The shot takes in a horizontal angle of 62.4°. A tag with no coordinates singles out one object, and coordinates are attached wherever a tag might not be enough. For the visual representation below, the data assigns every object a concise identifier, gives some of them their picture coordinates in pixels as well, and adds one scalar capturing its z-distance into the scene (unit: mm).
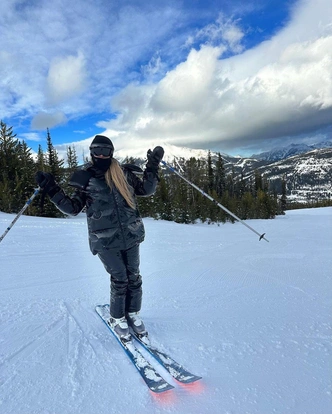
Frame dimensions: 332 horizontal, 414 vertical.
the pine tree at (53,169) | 29969
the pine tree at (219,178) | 60594
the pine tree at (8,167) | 27145
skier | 3334
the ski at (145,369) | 2496
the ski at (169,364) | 2611
